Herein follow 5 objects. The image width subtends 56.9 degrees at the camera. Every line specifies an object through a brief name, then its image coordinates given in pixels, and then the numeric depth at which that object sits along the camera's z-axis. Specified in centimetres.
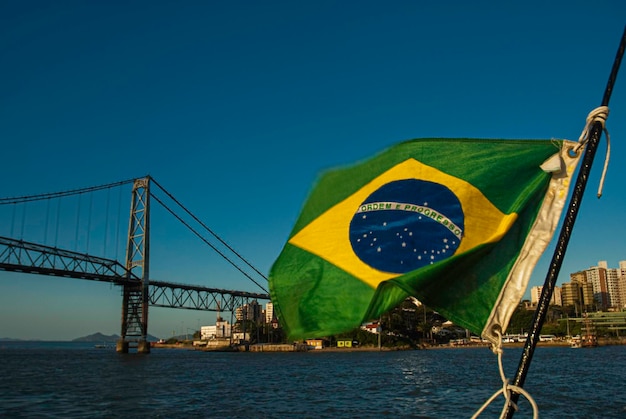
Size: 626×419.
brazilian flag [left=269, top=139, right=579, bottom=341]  454
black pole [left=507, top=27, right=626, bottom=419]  391
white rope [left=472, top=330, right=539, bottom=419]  381
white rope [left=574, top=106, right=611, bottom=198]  396
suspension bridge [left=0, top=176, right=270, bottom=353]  7606
